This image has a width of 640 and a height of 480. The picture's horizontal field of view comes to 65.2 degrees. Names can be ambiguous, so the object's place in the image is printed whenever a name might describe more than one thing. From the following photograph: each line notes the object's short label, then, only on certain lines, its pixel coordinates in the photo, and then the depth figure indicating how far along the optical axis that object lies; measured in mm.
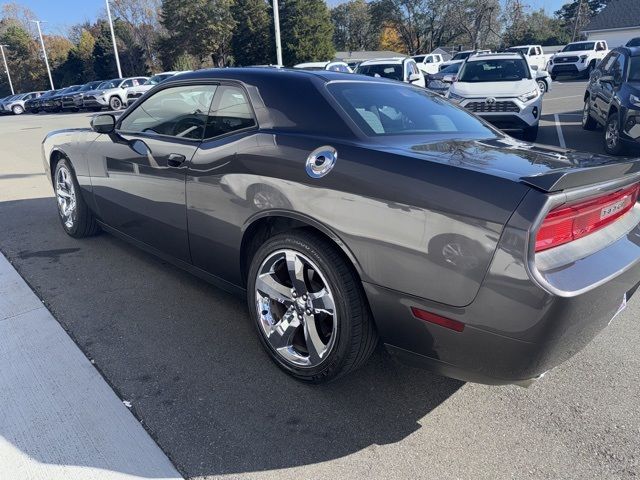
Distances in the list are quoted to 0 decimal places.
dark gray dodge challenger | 1847
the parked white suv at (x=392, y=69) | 15367
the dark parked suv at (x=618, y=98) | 7098
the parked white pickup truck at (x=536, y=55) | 31528
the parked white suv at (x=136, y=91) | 27906
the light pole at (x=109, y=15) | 36688
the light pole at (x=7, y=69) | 66162
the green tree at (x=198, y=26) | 54250
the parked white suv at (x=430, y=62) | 31844
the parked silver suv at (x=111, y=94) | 27594
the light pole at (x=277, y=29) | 21053
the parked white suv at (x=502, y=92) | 9023
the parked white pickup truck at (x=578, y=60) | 28844
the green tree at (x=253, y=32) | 51562
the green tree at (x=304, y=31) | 48812
